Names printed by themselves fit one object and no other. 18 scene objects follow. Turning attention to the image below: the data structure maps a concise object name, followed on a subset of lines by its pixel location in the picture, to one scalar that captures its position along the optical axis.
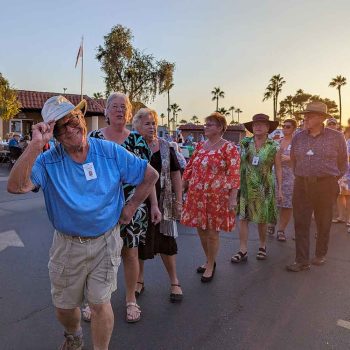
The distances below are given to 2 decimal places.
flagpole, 22.64
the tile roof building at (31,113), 29.89
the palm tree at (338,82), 69.38
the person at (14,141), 17.83
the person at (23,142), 18.12
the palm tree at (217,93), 97.38
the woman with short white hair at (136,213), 3.41
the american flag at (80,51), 20.67
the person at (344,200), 7.63
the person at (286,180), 6.61
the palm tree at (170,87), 33.18
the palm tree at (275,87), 70.60
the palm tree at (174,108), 111.12
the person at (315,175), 4.96
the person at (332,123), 8.42
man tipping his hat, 2.33
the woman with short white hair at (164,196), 3.80
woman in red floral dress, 4.48
